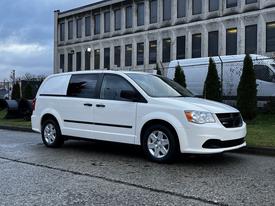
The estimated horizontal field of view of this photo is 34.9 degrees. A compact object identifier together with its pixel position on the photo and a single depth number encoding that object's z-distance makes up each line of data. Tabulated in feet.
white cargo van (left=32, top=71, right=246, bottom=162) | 27.09
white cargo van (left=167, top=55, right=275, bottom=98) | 67.31
